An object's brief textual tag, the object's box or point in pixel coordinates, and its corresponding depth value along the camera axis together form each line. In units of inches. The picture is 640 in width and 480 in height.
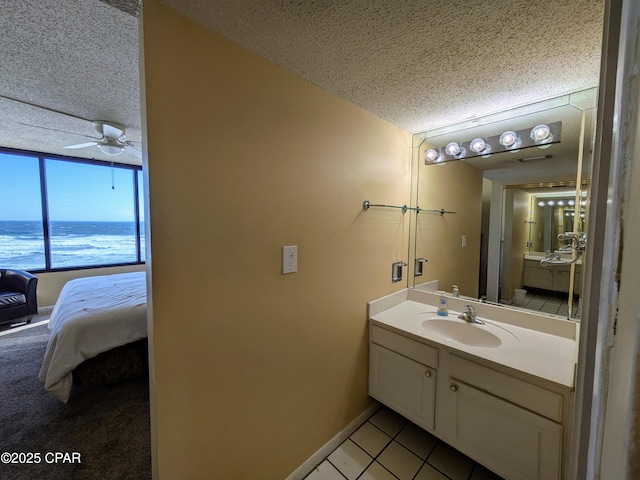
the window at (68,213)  138.4
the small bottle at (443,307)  69.2
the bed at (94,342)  68.7
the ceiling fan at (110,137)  86.9
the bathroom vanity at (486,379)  42.1
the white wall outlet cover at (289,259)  48.0
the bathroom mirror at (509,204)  54.9
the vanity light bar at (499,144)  57.9
